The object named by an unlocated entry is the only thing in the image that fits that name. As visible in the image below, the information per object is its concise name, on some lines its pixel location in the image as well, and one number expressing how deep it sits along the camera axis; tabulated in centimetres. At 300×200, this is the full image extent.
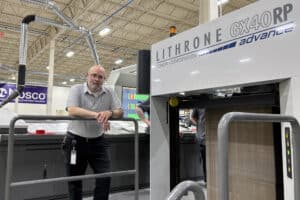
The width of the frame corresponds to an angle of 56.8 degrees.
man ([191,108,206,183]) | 342
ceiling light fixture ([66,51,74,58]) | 1272
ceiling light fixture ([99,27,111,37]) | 965
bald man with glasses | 229
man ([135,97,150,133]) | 355
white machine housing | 110
